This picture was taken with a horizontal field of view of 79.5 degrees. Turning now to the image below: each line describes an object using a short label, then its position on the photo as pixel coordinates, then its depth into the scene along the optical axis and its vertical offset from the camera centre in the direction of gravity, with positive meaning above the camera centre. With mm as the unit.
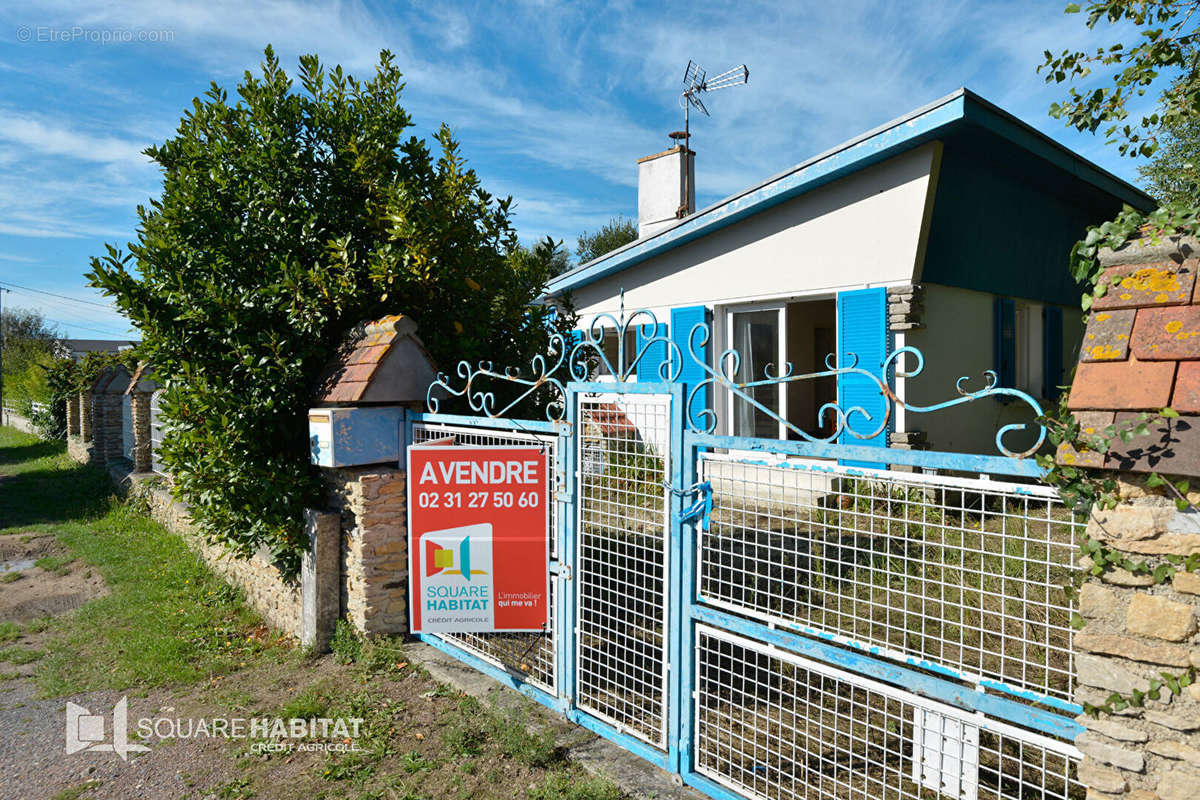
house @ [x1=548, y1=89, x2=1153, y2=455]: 7738 +1558
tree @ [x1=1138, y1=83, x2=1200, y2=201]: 14031 +4845
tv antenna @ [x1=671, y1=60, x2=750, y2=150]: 14359 +6031
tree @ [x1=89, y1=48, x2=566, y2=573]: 4891 +846
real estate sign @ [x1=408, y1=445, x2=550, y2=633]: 3975 -843
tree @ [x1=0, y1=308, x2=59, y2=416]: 22656 +1596
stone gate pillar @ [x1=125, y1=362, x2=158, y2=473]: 11219 -394
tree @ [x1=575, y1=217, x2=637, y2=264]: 31078 +6499
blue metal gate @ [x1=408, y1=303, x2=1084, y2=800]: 2373 -1103
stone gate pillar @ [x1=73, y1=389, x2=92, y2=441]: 15461 -470
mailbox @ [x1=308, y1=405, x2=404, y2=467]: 4648 -287
